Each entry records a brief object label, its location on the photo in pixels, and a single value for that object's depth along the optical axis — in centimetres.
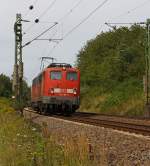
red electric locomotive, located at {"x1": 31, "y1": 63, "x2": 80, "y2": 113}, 3616
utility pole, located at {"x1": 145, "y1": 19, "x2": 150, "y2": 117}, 3562
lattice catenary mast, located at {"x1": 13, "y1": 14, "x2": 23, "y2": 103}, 3756
